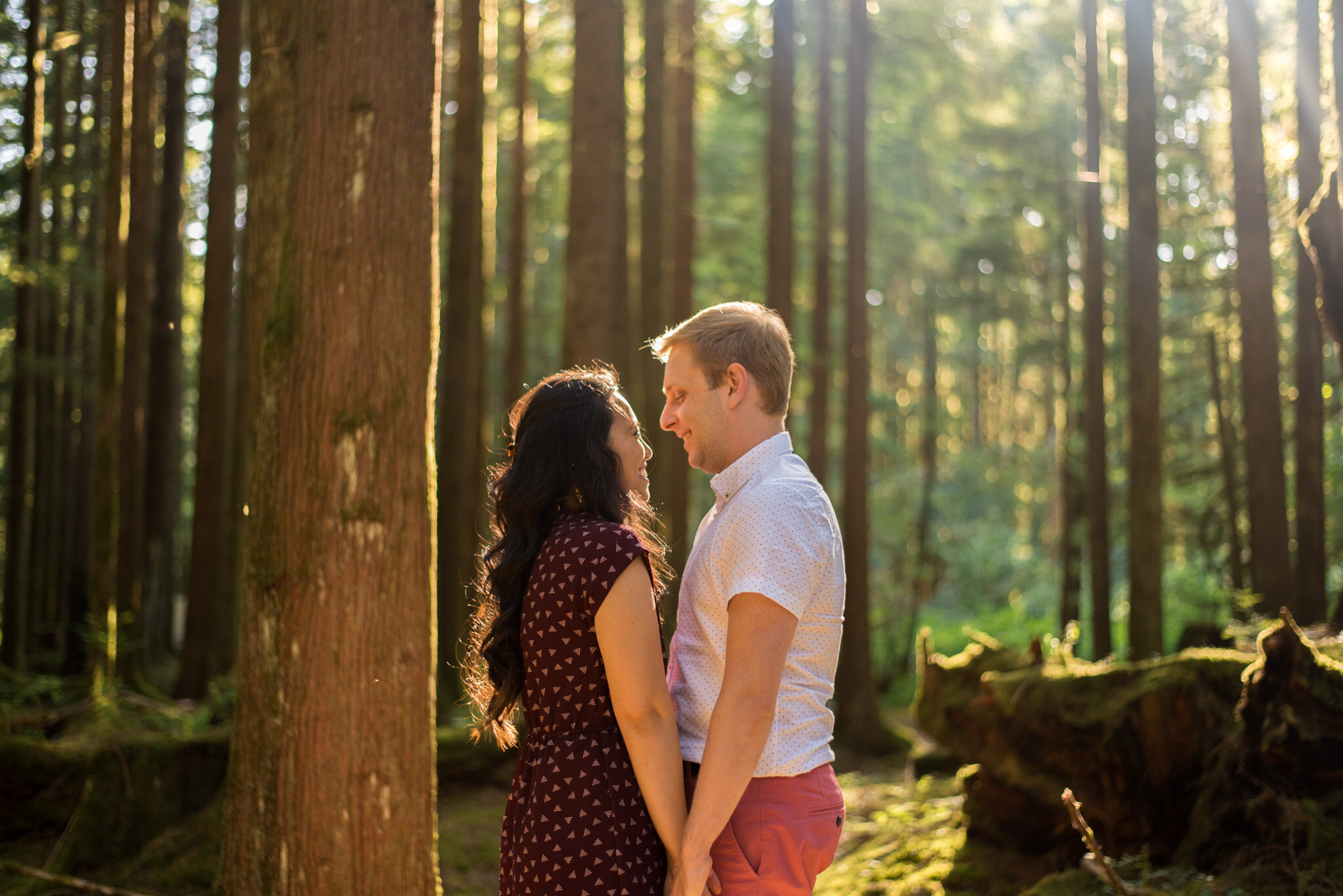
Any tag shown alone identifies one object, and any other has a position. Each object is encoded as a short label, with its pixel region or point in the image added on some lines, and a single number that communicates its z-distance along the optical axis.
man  2.28
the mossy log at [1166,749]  4.76
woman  2.37
